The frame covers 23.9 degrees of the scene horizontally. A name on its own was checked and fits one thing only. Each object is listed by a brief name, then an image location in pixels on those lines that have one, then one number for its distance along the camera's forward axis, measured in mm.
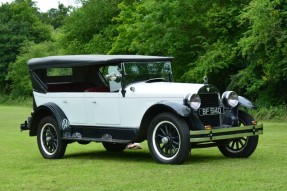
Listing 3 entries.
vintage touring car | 11562
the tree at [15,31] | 74812
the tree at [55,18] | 131000
